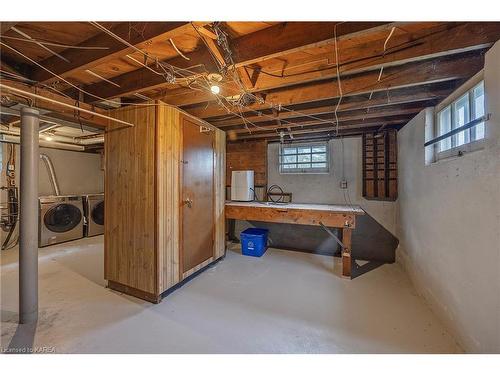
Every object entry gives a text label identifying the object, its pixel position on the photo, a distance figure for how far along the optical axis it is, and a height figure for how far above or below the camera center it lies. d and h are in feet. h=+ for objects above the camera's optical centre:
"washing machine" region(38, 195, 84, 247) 12.87 -2.21
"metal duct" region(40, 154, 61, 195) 15.11 +1.02
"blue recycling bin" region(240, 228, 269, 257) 11.60 -3.23
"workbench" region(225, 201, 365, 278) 8.98 -1.39
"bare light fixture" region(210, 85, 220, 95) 6.10 +2.91
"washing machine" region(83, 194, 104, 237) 15.37 -2.10
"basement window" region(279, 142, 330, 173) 12.60 +1.82
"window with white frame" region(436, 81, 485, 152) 5.17 +2.05
